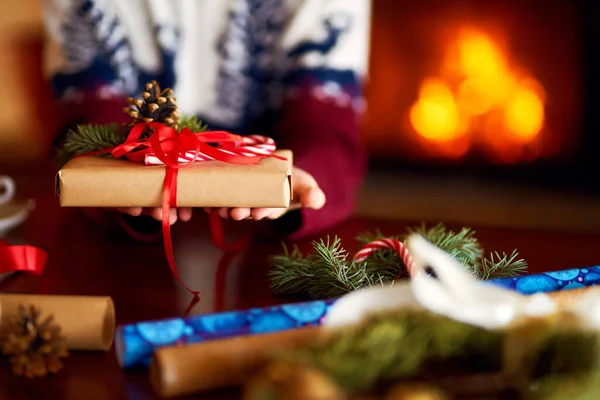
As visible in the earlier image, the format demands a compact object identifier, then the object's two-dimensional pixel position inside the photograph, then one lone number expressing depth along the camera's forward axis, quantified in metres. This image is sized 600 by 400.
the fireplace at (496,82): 1.88
